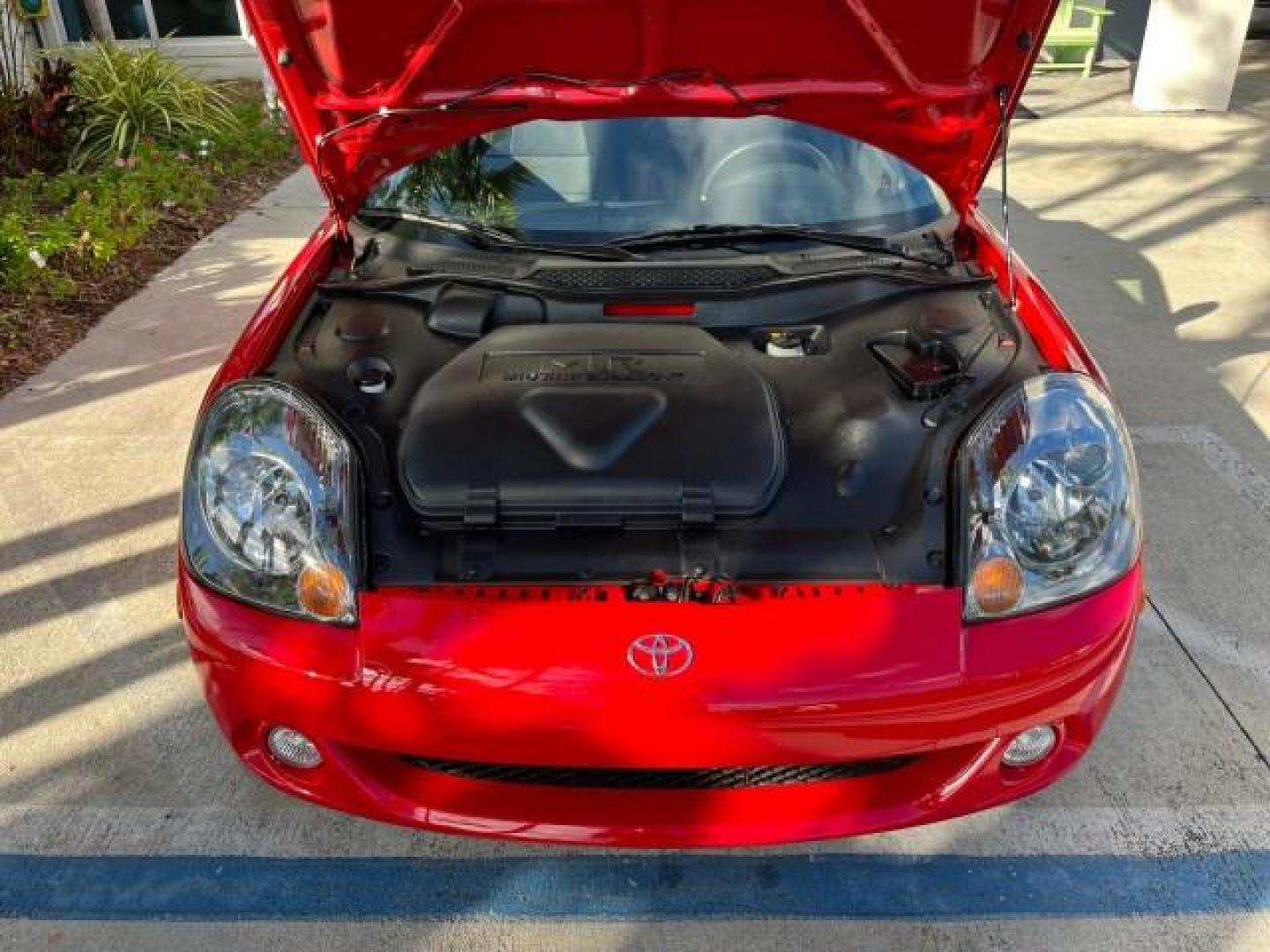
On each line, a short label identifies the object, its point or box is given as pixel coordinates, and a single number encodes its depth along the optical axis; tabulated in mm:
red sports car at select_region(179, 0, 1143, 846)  1683
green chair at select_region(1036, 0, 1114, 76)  9414
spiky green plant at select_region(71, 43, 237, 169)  6660
